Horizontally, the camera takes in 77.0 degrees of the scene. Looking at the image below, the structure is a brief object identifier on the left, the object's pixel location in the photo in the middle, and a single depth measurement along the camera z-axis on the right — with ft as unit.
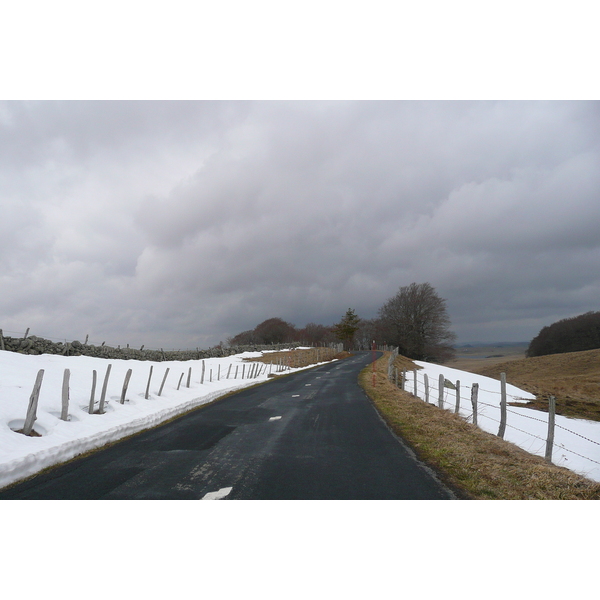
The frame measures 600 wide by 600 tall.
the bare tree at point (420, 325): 219.20
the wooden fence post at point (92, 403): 37.14
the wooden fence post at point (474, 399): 42.69
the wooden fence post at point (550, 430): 30.32
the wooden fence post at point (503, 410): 38.27
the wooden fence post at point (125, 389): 43.57
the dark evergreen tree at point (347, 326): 317.83
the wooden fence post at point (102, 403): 37.73
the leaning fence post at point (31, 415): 27.73
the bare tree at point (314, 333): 454.89
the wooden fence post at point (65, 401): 32.68
